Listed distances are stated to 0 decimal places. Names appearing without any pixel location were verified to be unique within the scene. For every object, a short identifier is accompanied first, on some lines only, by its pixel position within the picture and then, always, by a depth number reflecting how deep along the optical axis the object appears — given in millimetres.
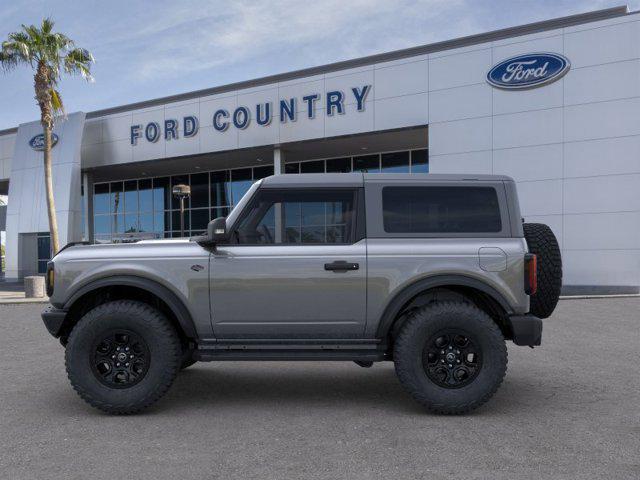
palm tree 19844
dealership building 15844
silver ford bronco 4355
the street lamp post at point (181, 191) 17984
